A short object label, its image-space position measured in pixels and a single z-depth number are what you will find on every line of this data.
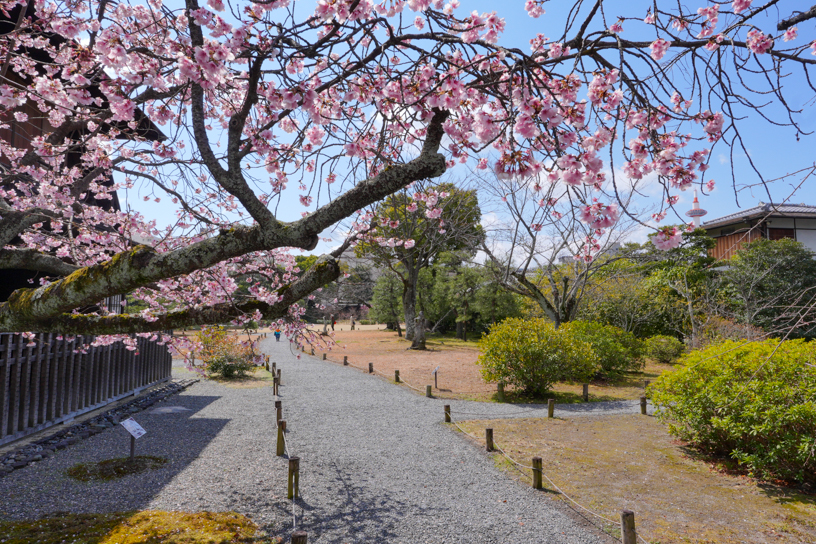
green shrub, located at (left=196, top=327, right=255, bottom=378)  13.94
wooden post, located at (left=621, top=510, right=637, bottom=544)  3.78
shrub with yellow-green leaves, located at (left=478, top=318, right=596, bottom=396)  10.62
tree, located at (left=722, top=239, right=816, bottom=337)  17.12
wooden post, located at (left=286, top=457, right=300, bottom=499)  4.95
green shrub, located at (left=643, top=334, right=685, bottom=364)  16.48
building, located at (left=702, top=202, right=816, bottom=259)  21.09
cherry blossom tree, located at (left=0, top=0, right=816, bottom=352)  3.14
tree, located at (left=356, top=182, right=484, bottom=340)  18.69
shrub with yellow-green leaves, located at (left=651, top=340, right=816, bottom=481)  5.13
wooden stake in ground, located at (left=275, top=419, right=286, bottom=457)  6.57
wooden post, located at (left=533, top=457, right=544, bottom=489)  5.36
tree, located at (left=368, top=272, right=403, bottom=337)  30.36
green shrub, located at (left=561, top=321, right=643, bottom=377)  13.15
